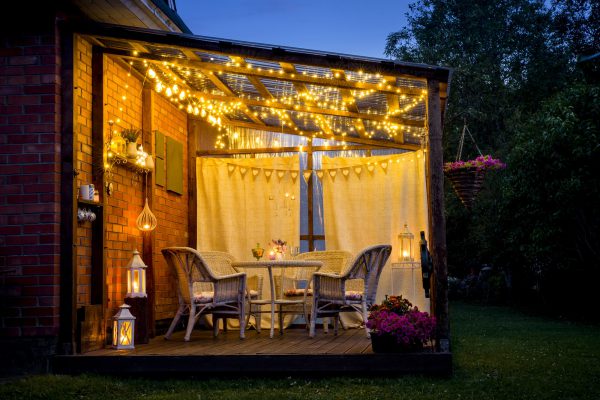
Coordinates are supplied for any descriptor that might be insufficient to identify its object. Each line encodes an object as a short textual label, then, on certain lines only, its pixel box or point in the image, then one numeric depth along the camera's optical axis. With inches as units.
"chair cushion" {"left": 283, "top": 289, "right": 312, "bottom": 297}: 347.6
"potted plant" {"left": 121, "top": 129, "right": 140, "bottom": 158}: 283.1
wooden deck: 227.9
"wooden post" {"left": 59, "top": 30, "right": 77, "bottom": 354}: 236.8
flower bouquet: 349.7
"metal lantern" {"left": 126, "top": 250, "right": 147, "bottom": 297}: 276.7
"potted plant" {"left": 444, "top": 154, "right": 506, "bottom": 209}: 297.0
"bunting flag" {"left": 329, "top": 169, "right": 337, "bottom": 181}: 390.3
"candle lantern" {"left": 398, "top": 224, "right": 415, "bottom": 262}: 366.9
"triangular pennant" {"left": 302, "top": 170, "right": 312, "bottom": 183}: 390.9
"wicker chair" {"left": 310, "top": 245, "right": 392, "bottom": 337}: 295.6
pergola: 249.0
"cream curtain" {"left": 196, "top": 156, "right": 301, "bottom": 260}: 385.1
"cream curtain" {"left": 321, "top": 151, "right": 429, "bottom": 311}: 373.7
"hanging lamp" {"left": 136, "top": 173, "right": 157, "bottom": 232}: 304.2
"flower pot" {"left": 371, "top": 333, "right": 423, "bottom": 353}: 231.0
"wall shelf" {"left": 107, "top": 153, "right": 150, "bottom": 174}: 274.5
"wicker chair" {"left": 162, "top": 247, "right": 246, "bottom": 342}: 291.1
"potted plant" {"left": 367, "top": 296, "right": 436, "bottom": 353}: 228.5
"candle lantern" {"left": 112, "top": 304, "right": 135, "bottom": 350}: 255.9
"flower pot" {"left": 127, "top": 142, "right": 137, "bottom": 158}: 283.1
